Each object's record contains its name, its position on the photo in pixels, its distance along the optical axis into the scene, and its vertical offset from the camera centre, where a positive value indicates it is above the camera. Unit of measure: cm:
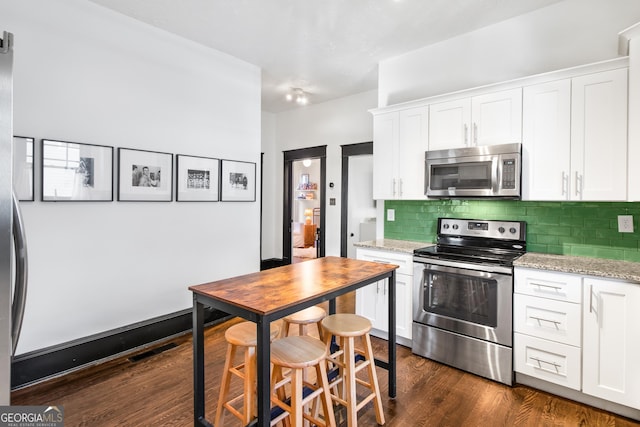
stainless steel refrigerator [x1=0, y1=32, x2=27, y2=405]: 94 -3
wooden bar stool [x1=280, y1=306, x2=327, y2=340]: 209 -71
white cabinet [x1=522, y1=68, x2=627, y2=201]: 227 +53
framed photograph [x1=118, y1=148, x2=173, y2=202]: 292 +30
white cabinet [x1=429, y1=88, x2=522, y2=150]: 271 +78
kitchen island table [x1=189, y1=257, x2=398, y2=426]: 143 -44
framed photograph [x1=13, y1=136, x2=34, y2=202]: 233 +29
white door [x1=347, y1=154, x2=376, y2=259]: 496 +9
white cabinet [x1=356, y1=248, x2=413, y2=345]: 303 -88
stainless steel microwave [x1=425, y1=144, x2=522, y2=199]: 266 +32
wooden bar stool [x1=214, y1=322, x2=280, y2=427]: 170 -87
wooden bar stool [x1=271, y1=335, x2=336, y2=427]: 157 -86
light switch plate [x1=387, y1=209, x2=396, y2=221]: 381 -7
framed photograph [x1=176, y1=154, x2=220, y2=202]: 335 +31
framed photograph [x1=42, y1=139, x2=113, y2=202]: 249 +29
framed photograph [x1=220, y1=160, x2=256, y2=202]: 376 +32
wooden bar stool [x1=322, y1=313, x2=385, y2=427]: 186 -92
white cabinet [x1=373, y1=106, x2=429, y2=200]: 327 +58
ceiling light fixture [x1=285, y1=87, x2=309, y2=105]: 490 +176
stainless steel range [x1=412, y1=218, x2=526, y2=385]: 249 -73
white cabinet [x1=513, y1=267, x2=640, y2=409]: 203 -82
